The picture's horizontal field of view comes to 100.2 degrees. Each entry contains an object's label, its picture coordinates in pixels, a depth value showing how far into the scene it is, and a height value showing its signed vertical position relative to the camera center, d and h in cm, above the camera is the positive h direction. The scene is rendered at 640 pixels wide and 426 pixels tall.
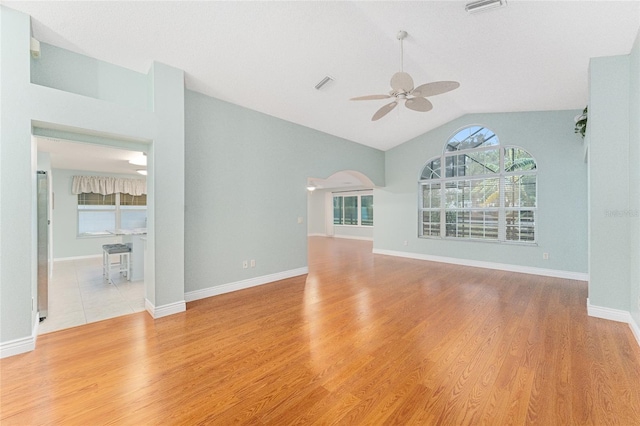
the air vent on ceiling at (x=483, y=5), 243 +192
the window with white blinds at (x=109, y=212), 703 +6
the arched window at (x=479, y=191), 545 +47
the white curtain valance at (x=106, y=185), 682 +79
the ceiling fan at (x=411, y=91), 270 +129
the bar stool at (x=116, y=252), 462 -75
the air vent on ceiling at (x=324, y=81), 376 +189
